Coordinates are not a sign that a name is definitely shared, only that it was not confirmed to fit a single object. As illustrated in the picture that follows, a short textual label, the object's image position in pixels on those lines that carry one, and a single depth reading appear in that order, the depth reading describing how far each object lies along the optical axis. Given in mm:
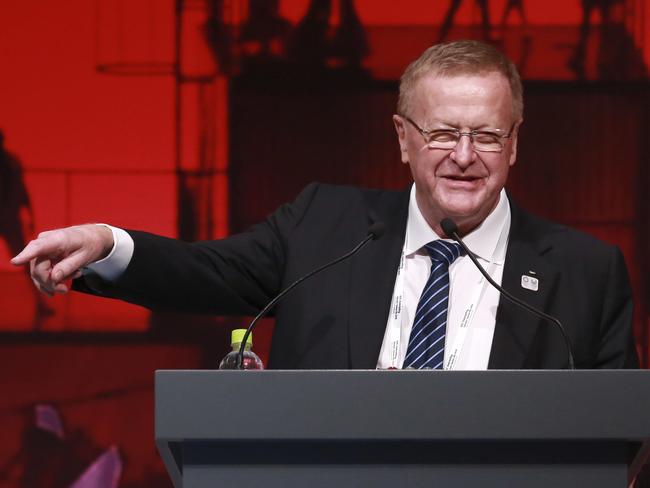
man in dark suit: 8674
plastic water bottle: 8587
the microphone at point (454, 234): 8414
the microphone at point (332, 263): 8362
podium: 8155
